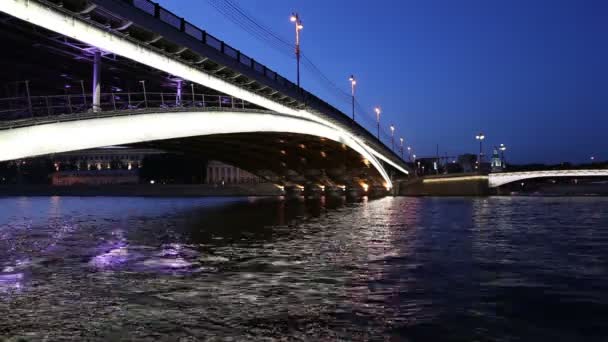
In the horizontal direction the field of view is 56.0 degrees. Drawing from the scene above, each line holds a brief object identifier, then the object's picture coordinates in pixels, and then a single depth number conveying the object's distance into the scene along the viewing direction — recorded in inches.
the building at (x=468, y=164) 6561.5
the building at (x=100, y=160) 5773.6
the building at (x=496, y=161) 6758.9
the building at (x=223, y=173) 5921.8
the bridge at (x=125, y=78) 769.6
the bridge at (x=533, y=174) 3666.3
